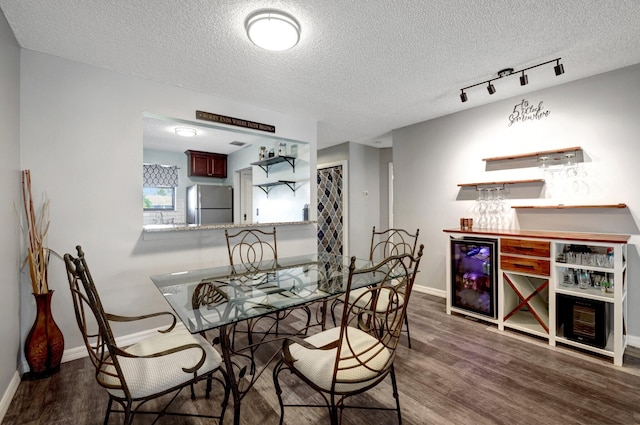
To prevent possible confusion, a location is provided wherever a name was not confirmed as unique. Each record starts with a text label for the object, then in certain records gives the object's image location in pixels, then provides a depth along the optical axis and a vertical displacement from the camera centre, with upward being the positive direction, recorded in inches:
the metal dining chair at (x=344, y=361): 47.3 -28.2
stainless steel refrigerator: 202.7 +7.2
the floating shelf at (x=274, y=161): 163.3 +32.7
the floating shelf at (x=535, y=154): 104.9 +23.2
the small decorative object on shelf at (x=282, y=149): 169.8 +39.6
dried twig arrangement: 75.5 -7.2
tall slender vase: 74.9 -35.2
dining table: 53.6 -19.6
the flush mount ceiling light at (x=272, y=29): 68.1 +46.8
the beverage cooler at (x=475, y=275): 108.2 -26.3
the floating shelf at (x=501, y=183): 113.8 +12.6
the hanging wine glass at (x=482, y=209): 129.4 +1.1
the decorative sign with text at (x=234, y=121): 111.8 +40.1
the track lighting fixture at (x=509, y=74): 87.1 +49.0
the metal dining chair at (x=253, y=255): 89.5 -18.5
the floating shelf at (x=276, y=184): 172.3 +19.0
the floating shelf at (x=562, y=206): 94.5 +1.7
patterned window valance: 204.5 +29.3
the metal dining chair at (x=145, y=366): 43.9 -28.2
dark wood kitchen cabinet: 212.7 +39.4
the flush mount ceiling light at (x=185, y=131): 151.7 +46.7
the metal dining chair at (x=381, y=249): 93.5 -27.1
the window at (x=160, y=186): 205.9 +21.0
